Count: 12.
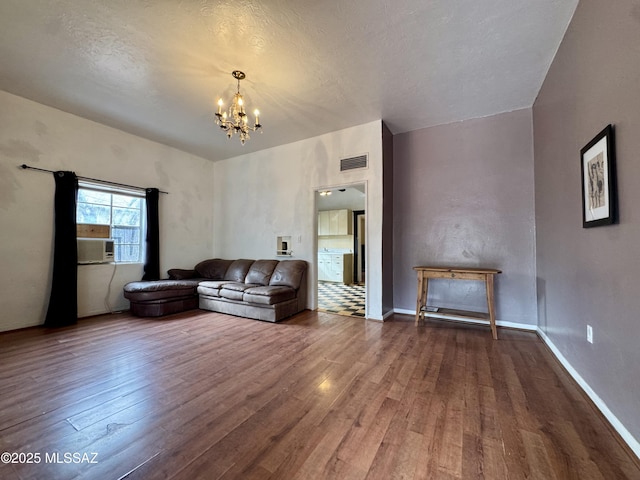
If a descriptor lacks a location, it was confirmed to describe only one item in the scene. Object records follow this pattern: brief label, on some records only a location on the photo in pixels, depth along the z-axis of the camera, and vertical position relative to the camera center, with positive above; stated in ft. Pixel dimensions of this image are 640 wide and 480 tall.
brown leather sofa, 12.37 -2.43
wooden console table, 9.86 -1.82
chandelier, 8.90 +4.64
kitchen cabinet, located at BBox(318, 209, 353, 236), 24.91 +2.33
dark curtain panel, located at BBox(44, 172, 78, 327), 11.23 -0.58
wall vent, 12.76 +4.29
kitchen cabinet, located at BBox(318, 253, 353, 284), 24.04 -2.16
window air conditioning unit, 12.46 -0.23
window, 12.81 +1.77
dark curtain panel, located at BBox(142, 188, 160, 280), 14.71 +0.39
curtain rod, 10.84 +3.38
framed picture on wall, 4.97 +1.39
